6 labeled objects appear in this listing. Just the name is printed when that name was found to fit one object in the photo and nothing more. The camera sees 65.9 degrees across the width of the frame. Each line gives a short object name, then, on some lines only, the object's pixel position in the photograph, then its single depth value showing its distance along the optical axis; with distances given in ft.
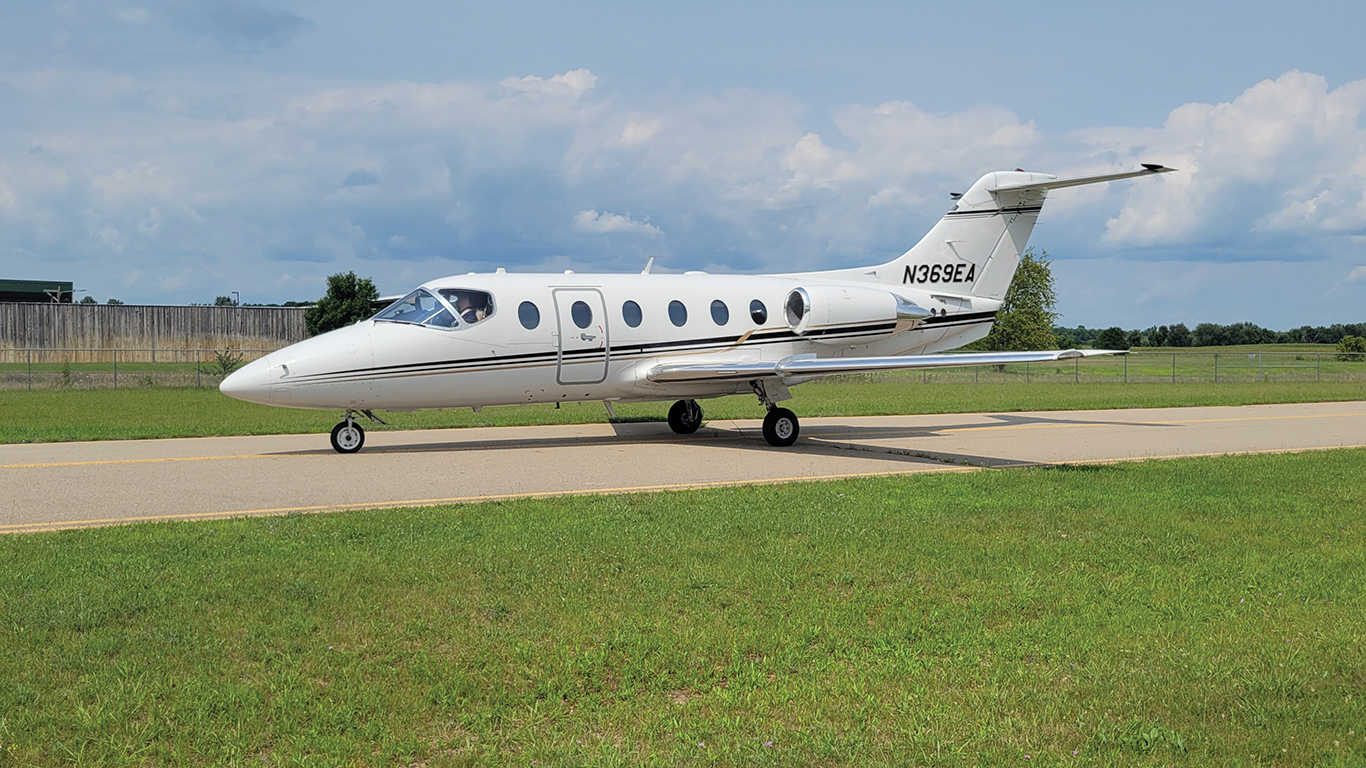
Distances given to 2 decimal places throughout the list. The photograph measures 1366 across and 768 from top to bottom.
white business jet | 50.93
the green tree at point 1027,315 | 253.03
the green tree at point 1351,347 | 223.30
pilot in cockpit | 52.70
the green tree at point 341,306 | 208.03
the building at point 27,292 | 241.41
